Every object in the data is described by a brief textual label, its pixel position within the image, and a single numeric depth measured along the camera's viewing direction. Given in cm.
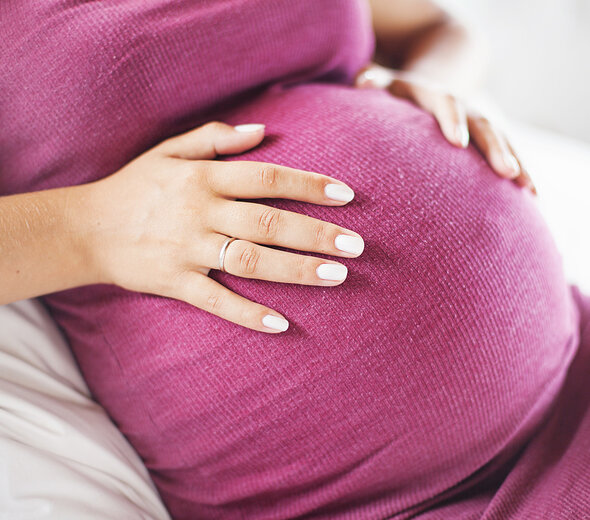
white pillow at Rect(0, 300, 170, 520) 52
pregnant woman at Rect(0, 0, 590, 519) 51
